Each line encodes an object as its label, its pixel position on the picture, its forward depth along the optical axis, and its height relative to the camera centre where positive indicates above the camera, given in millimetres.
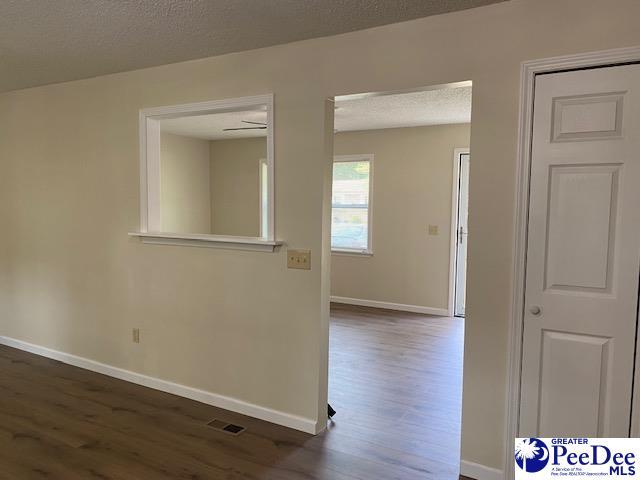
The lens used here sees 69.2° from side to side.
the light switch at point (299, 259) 2873 -278
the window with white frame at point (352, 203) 6539 +179
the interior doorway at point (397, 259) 3576 -579
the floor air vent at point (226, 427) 2904 -1361
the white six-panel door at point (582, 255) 2049 -165
